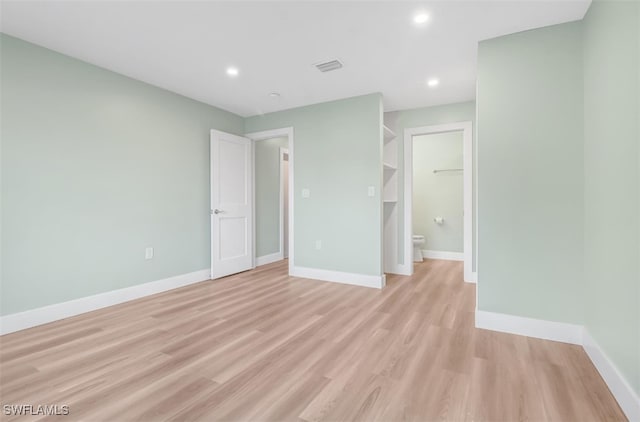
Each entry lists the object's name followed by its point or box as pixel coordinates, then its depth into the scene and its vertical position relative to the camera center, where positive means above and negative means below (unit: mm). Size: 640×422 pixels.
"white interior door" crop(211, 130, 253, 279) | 4016 +90
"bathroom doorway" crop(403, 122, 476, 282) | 5441 +282
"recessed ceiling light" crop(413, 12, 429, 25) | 2072 +1405
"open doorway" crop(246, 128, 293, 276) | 4914 +217
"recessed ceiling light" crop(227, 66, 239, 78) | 2934 +1442
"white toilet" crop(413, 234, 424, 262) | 5180 -732
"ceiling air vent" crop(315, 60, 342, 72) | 2783 +1426
